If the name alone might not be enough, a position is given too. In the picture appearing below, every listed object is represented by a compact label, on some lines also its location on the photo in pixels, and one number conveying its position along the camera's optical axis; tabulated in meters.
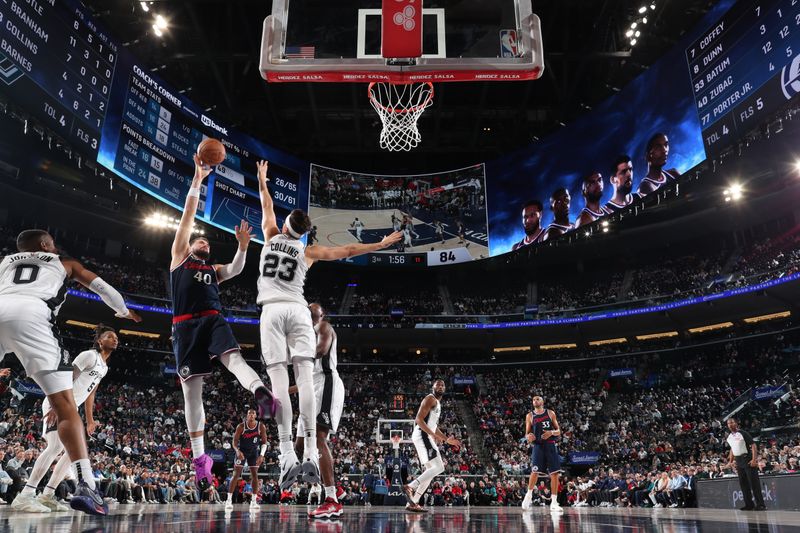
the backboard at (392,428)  25.12
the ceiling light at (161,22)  20.75
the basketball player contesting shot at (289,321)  5.30
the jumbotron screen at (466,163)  16.28
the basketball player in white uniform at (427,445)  9.24
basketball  5.75
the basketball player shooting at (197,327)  5.27
